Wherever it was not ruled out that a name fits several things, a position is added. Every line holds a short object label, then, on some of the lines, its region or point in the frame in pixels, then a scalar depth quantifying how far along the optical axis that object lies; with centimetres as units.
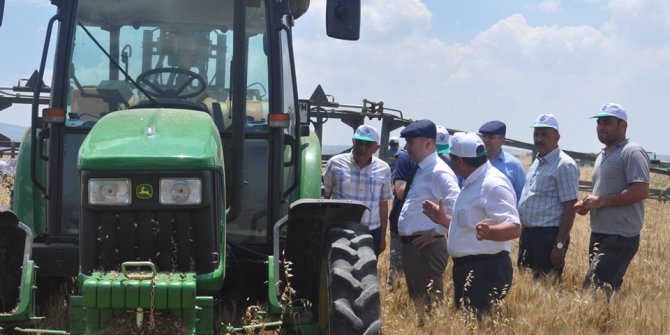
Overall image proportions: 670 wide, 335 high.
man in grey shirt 587
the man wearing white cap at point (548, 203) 629
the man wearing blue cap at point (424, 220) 584
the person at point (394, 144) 1393
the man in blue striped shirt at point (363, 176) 687
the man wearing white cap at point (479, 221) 493
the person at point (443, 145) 752
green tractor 402
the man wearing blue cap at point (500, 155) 717
